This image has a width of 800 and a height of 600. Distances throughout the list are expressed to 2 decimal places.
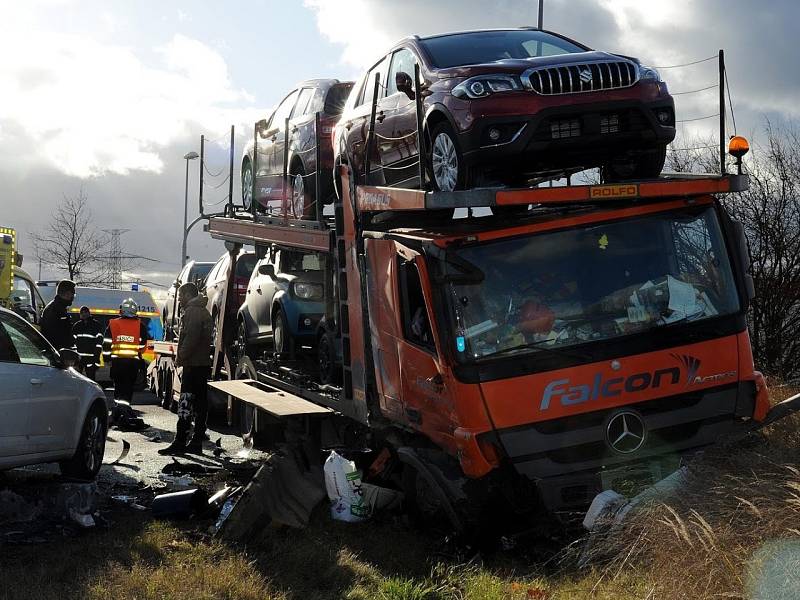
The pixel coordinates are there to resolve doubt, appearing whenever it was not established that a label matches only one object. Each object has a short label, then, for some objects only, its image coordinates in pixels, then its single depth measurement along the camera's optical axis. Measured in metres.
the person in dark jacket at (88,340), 13.37
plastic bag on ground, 8.26
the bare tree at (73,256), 51.41
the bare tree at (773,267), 19.30
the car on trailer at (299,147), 11.18
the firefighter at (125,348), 16.61
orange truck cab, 7.04
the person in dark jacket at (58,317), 13.32
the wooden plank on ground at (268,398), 9.78
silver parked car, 8.74
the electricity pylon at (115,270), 54.26
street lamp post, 49.50
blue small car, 11.03
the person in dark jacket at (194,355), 12.86
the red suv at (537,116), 7.66
